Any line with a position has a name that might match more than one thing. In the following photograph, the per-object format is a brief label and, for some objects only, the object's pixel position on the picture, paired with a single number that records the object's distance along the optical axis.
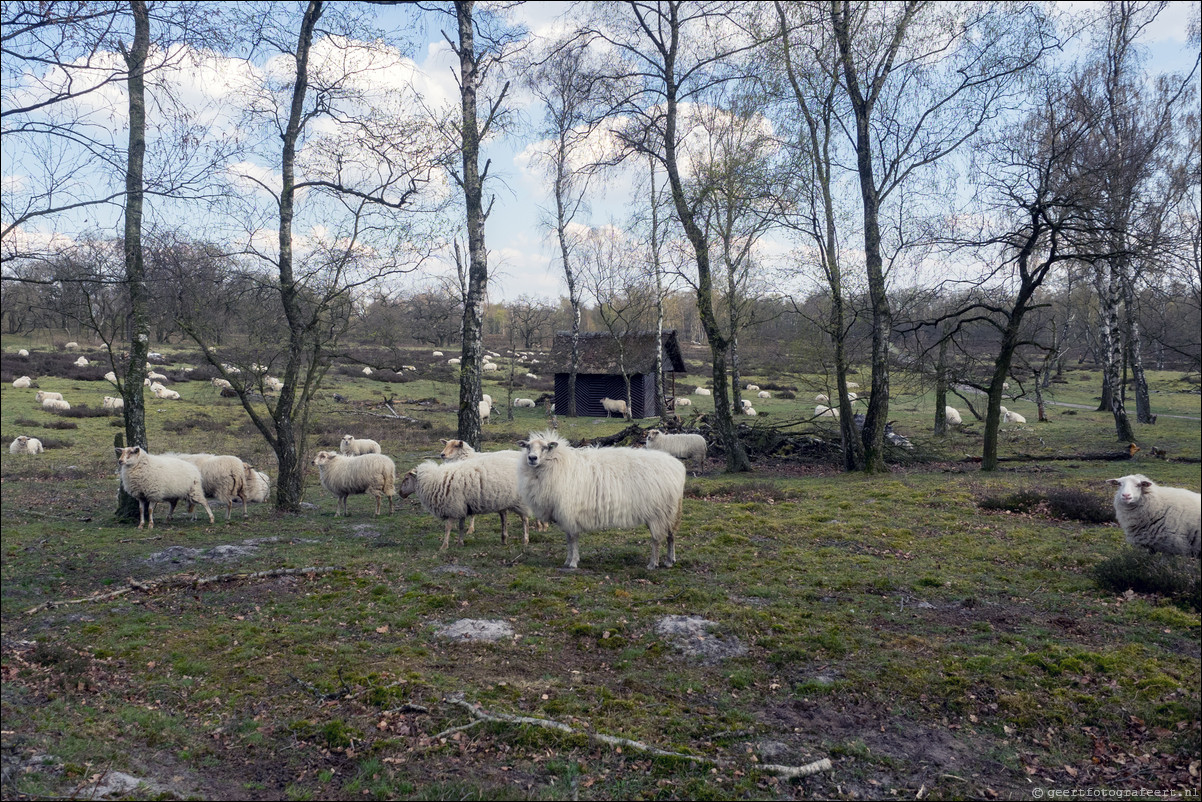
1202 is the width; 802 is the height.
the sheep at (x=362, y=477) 15.20
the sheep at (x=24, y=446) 21.00
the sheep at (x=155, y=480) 12.64
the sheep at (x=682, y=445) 21.02
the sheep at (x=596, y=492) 10.19
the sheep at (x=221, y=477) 14.44
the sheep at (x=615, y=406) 37.22
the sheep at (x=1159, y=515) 8.39
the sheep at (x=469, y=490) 11.66
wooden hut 38.28
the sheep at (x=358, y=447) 21.14
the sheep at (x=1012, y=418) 30.48
